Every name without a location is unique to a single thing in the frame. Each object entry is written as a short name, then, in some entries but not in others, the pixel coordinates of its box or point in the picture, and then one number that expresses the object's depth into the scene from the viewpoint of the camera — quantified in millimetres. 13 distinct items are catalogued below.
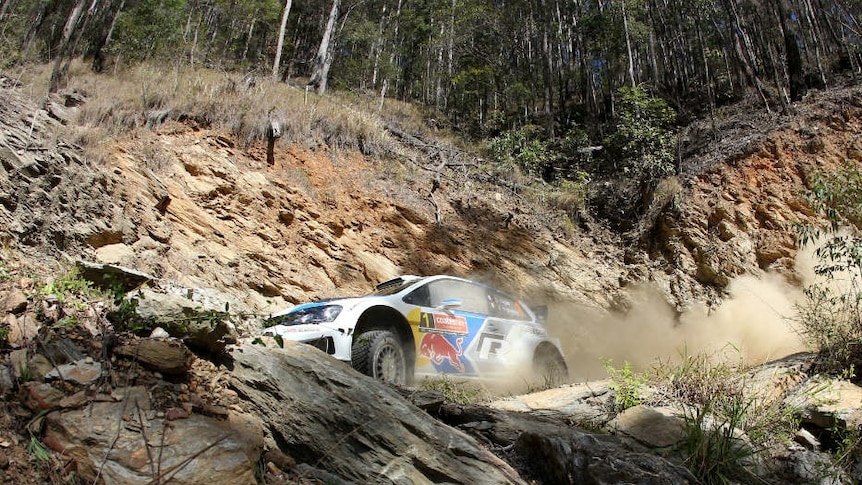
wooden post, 10562
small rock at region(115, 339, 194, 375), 3242
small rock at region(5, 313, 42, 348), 3099
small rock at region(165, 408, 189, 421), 2924
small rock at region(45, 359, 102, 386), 2928
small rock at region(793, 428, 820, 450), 4812
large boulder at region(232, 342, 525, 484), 3293
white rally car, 5695
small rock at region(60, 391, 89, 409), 2746
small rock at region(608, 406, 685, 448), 4496
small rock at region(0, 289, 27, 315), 3347
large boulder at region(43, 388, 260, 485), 2510
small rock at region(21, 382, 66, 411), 2703
